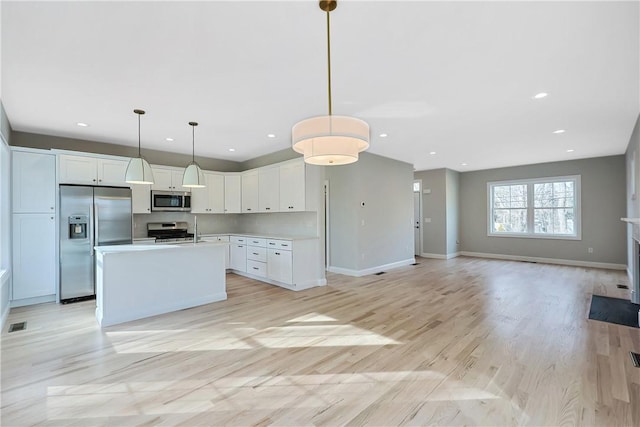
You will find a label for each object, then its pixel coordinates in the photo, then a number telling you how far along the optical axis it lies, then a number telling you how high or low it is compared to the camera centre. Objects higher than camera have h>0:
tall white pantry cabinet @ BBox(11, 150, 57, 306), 4.20 -0.13
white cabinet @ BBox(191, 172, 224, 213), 6.26 +0.43
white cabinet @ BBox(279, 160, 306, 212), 5.32 +0.52
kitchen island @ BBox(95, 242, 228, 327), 3.52 -0.82
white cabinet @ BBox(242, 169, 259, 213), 6.39 +0.54
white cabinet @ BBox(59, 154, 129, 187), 4.60 +0.76
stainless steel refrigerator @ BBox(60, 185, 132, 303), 4.50 -0.21
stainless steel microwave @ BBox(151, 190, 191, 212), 5.64 +0.30
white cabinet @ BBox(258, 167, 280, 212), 5.85 +0.51
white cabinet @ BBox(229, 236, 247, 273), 6.15 -0.82
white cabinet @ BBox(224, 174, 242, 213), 6.72 +0.51
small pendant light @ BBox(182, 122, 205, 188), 4.32 +0.57
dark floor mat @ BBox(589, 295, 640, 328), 3.58 -1.30
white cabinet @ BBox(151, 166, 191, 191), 5.70 +0.73
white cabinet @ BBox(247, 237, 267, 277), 5.62 -0.80
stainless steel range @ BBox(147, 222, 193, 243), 5.78 -0.33
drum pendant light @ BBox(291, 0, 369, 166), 1.95 +0.52
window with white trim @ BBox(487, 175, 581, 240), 7.44 +0.11
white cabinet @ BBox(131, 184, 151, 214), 5.42 +0.34
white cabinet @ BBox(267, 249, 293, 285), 5.07 -0.89
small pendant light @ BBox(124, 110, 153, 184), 3.85 +0.59
